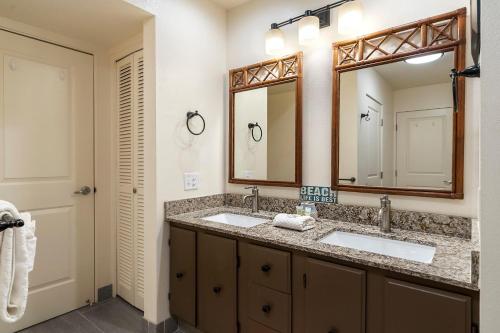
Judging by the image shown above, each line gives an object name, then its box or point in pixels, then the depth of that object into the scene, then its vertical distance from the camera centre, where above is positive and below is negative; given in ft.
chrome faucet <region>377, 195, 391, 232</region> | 5.01 -0.93
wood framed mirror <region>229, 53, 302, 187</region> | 6.46 +0.97
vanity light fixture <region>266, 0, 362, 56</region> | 5.41 +2.87
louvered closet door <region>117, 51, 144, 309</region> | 7.27 -0.48
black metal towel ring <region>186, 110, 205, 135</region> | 6.81 +1.13
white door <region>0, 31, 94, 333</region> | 6.40 +0.07
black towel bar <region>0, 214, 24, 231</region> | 2.88 -0.61
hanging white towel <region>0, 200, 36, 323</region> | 2.97 -1.10
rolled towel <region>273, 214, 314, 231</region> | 5.24 -1.12
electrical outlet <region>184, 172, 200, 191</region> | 6.79 -0.44
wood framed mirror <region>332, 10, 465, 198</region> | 4.66 +0.94
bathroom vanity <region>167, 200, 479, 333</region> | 3.38 -1.76
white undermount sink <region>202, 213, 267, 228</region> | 6.58 -1.35
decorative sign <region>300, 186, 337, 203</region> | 6.00 -0.68
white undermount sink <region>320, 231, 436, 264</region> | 4.43 -1.41
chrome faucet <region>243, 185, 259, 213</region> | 6.92 -0.85
